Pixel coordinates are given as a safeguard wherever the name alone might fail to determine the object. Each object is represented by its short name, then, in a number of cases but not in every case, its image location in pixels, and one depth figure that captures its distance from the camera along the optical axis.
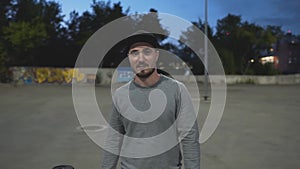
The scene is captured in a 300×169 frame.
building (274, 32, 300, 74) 66.75
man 1.84
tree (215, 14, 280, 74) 37.94
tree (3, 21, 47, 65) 28.27
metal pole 15.20
